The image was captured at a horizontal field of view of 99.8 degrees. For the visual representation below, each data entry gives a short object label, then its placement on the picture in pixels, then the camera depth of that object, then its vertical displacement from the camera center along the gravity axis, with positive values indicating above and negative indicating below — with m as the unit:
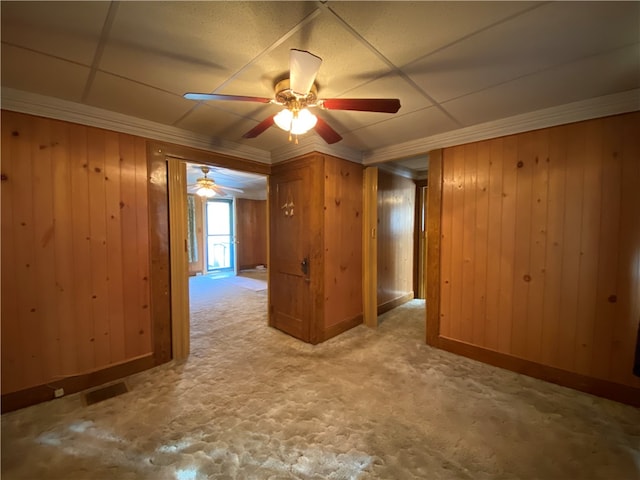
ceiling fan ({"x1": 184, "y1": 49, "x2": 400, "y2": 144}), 1.30 +0.75
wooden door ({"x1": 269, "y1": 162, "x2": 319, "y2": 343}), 2.99 -0.24
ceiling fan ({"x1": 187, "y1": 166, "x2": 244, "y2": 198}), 5.04 +0.91
